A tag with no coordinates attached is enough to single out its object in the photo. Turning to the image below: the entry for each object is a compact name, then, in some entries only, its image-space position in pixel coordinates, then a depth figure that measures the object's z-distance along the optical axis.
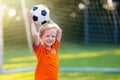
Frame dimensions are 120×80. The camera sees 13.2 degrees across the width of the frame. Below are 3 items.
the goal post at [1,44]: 7.88
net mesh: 13.16
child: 4.57
